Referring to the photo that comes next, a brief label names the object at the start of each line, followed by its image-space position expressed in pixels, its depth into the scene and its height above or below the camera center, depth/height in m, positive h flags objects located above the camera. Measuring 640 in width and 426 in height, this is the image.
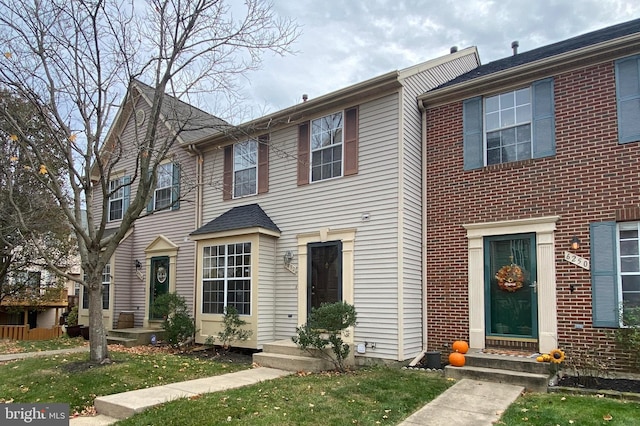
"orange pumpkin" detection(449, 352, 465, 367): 7.76 -1.63
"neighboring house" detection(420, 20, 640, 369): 7.68 +1.01
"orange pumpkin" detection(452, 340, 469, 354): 8.22 -1.50
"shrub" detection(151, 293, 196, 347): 11.26 -1.47
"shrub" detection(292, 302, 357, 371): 8.15 -1.22
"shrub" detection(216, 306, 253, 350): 10.51 -1.55
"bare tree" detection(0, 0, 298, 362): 8.78 +3.08
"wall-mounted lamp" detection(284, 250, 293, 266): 10.81 +0.00
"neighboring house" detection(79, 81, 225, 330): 13.52 +0.43
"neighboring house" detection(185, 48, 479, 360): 9.23 +0.84
